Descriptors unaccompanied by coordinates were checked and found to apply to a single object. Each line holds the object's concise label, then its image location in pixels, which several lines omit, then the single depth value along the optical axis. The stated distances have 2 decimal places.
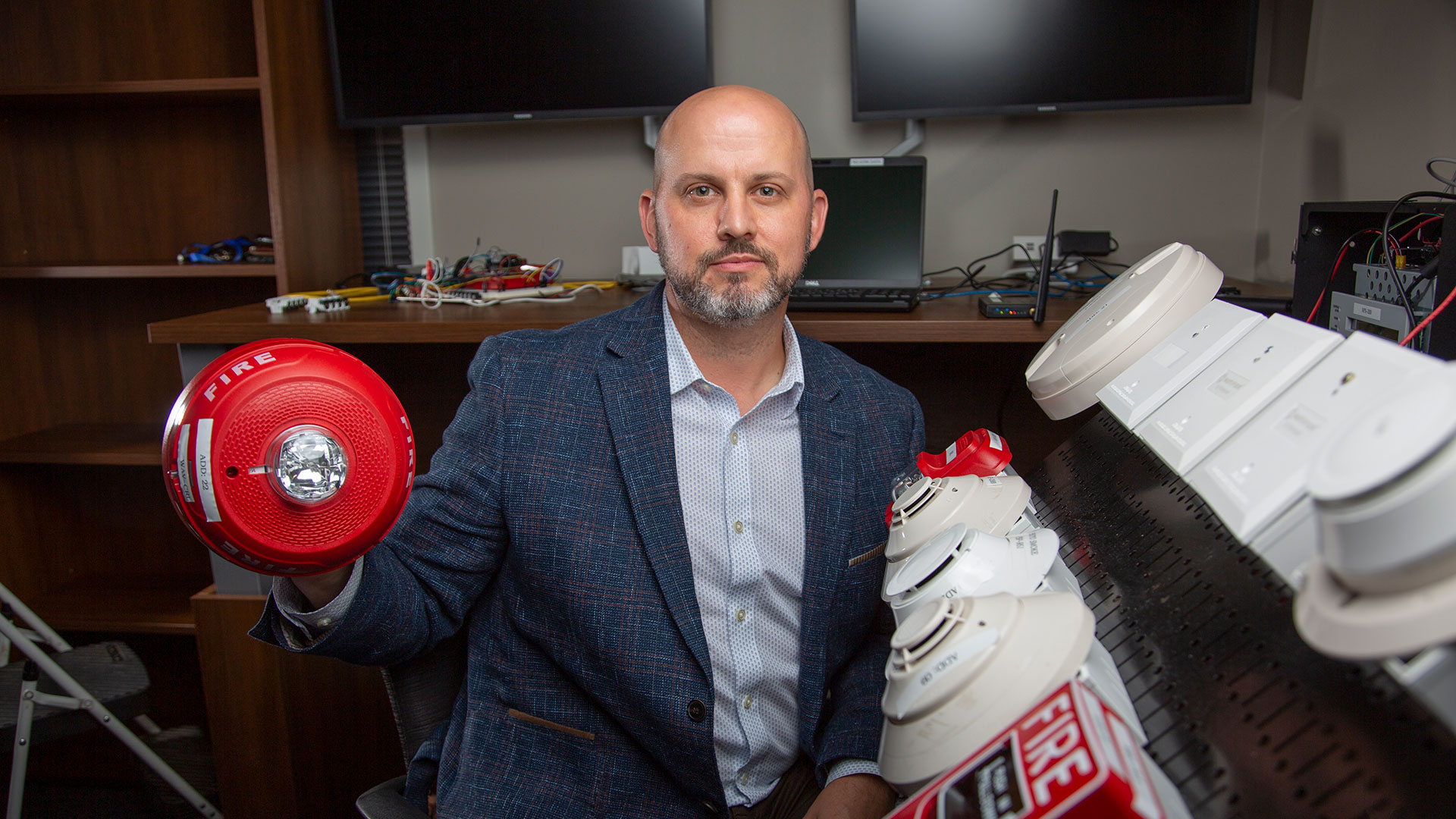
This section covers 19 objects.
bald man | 1.11
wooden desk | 1.62
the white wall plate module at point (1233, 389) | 0.58
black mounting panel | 0.43
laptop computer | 1.89
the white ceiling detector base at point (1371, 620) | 0.35
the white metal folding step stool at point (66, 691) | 1.74
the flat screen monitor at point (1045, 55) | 1.91
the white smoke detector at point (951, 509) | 0.78
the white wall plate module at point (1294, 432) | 0.50
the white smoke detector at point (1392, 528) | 0.35
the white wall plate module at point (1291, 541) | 0.48
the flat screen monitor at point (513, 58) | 2.07
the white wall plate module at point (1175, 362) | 0.70
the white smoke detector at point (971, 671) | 0.52
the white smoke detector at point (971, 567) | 0.66
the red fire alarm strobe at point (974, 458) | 0.91
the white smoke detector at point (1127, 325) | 0.82
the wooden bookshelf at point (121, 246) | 2.15
